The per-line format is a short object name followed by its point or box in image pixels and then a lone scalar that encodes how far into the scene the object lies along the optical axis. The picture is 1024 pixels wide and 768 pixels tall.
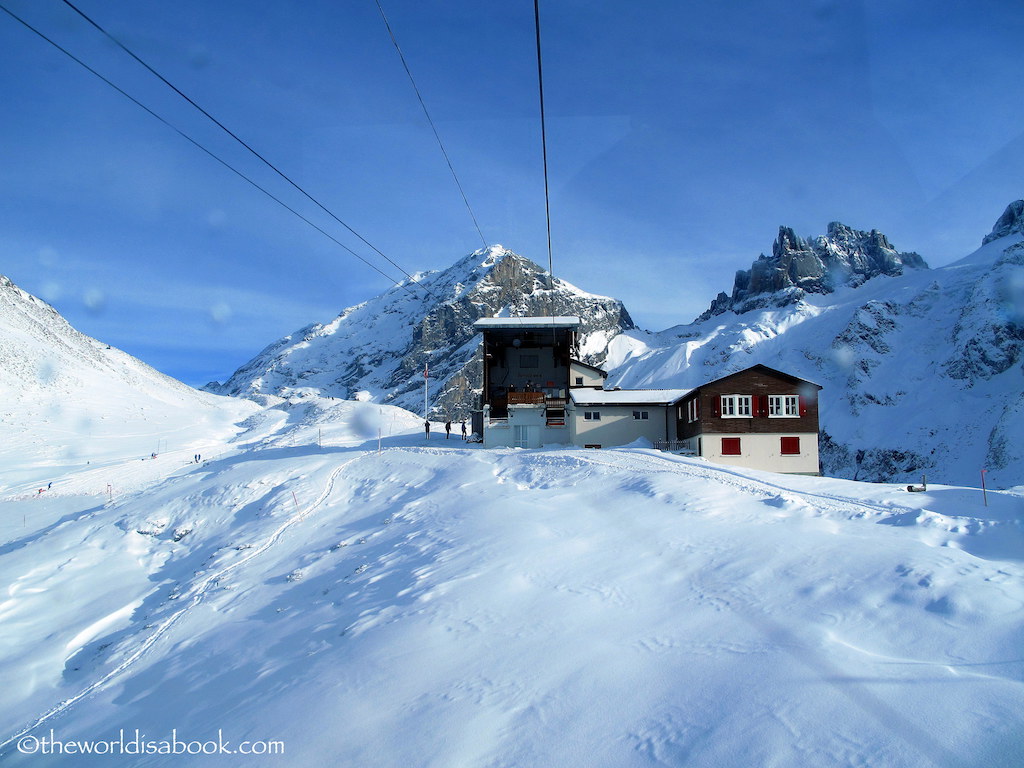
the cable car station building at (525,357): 51.88
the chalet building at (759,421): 35.44
